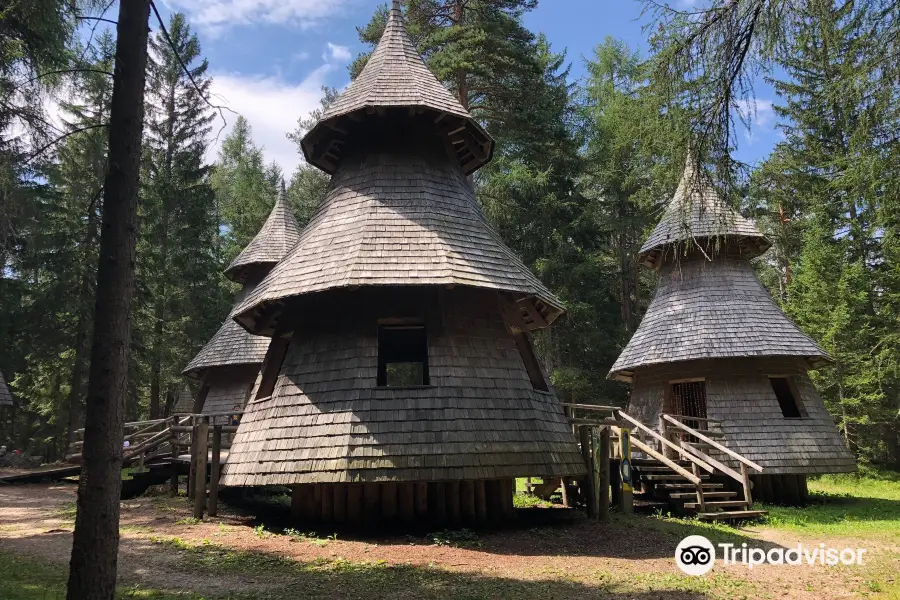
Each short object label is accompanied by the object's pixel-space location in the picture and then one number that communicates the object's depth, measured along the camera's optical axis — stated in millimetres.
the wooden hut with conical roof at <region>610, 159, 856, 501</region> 16156
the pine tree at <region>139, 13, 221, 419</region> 32188
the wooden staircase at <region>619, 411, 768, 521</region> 13289
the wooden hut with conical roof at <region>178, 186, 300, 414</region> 20797
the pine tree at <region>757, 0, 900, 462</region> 24781
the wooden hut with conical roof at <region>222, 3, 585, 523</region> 9898
